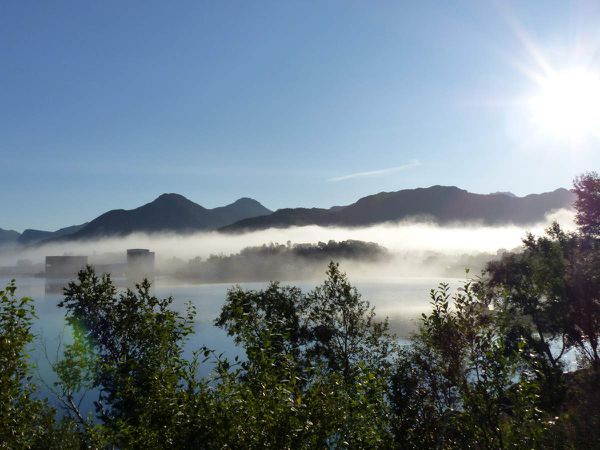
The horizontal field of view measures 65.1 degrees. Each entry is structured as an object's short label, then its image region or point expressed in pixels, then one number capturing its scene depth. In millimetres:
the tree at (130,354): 10641
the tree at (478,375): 10195
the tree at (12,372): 12570
